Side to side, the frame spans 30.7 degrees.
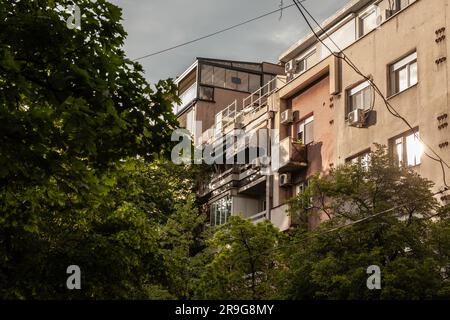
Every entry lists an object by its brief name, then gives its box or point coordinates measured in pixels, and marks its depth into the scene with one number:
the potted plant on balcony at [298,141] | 31.22
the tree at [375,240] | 16.94
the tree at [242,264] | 22.50
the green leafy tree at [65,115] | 9.80
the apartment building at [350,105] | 23.83
